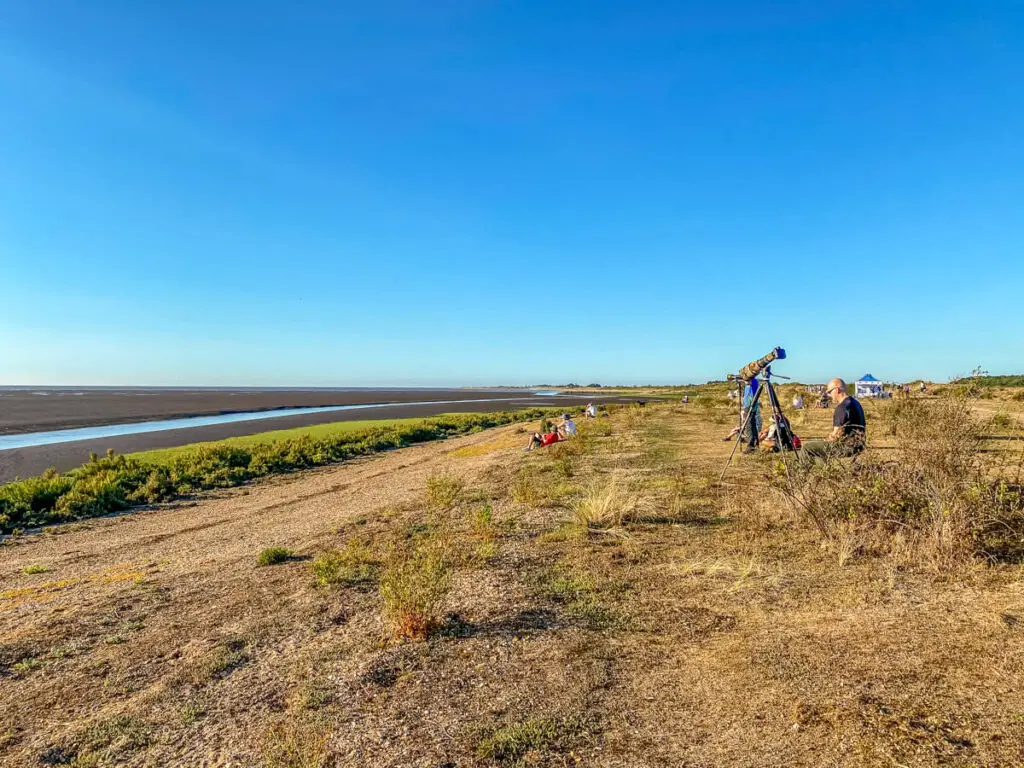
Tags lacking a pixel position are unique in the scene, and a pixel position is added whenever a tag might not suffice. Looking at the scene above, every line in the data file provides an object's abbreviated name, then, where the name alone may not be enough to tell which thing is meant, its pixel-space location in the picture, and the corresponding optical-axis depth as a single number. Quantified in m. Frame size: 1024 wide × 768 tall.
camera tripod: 9.83
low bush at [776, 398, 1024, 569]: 5.29
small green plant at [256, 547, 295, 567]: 7.38
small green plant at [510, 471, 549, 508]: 9.31
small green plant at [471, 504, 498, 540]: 7.38
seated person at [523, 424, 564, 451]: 17.06
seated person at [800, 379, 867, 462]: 7.45
